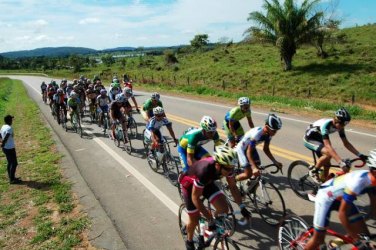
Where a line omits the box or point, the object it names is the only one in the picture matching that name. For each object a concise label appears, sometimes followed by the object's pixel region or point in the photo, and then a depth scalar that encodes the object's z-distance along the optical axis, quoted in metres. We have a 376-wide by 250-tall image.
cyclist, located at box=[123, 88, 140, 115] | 14.02
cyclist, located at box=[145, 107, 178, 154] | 10.11
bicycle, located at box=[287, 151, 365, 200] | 7.82
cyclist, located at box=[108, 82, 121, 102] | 18.02
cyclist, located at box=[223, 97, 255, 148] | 9.28
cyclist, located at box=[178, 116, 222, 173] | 6.68
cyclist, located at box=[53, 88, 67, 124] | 18.80
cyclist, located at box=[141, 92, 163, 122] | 12.14
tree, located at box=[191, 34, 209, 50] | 99.94
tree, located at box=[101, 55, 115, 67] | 108.44
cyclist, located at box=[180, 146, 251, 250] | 5.05
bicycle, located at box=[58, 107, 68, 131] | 18.28
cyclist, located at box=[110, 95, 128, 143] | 13.14
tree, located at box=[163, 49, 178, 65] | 66.56
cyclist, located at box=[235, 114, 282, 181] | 7.03
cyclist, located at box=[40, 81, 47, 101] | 31.31
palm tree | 34.25
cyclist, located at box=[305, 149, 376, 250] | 4.30
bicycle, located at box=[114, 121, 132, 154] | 12.69
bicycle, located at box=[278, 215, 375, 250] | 4.66
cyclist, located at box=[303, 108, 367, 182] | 7.05
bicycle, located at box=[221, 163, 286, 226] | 7.01
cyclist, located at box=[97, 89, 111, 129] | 16.33
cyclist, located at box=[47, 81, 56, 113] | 22.89
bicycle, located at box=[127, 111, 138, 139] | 14.48
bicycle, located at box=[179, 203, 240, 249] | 5.36
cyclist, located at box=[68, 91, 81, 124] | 16.97
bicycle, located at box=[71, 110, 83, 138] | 16.77
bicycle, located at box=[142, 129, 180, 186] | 9.85
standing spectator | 10.73
